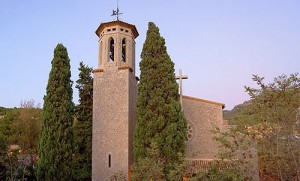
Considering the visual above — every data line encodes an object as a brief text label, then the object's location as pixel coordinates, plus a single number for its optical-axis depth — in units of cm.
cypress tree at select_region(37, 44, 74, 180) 1664
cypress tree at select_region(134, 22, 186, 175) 1530
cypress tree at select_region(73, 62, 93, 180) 1962
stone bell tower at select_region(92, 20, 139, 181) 1642
